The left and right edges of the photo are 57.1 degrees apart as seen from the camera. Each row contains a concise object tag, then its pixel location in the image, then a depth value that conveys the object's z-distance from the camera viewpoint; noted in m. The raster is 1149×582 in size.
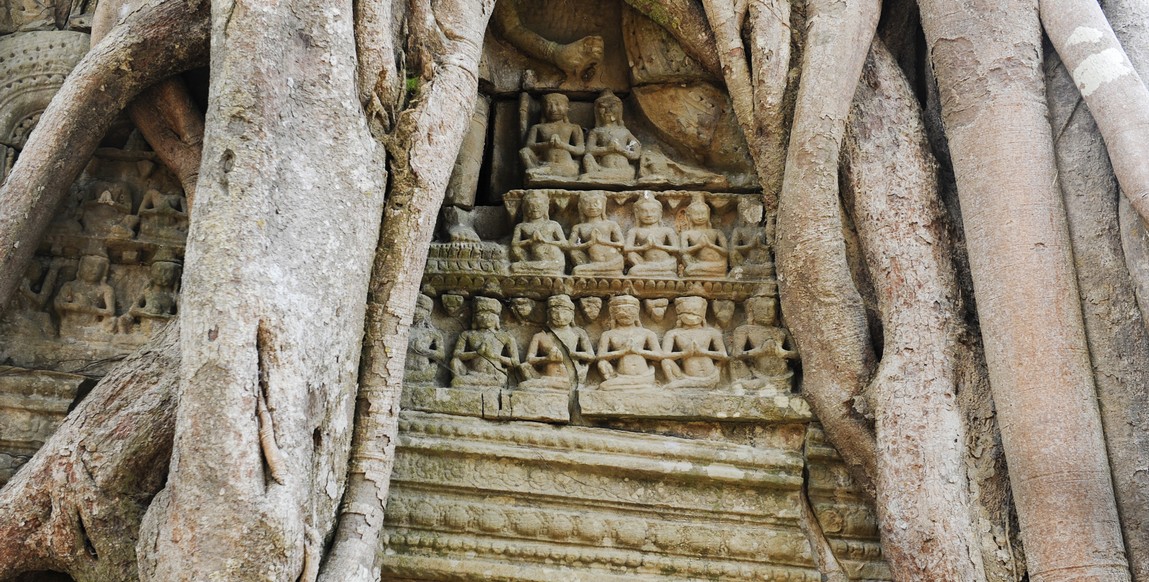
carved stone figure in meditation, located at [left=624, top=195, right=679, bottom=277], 4.27
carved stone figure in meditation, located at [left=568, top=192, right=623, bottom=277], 4.25
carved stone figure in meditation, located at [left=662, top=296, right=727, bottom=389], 4.08
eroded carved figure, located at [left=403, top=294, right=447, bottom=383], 4.04
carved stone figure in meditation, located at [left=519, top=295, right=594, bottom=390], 4.07
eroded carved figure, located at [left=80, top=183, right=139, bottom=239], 4.16
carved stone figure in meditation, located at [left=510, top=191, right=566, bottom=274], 4.25
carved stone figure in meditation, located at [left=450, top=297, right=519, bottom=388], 4.05
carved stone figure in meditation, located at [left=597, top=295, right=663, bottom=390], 4.05
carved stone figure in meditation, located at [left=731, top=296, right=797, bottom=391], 4.06
